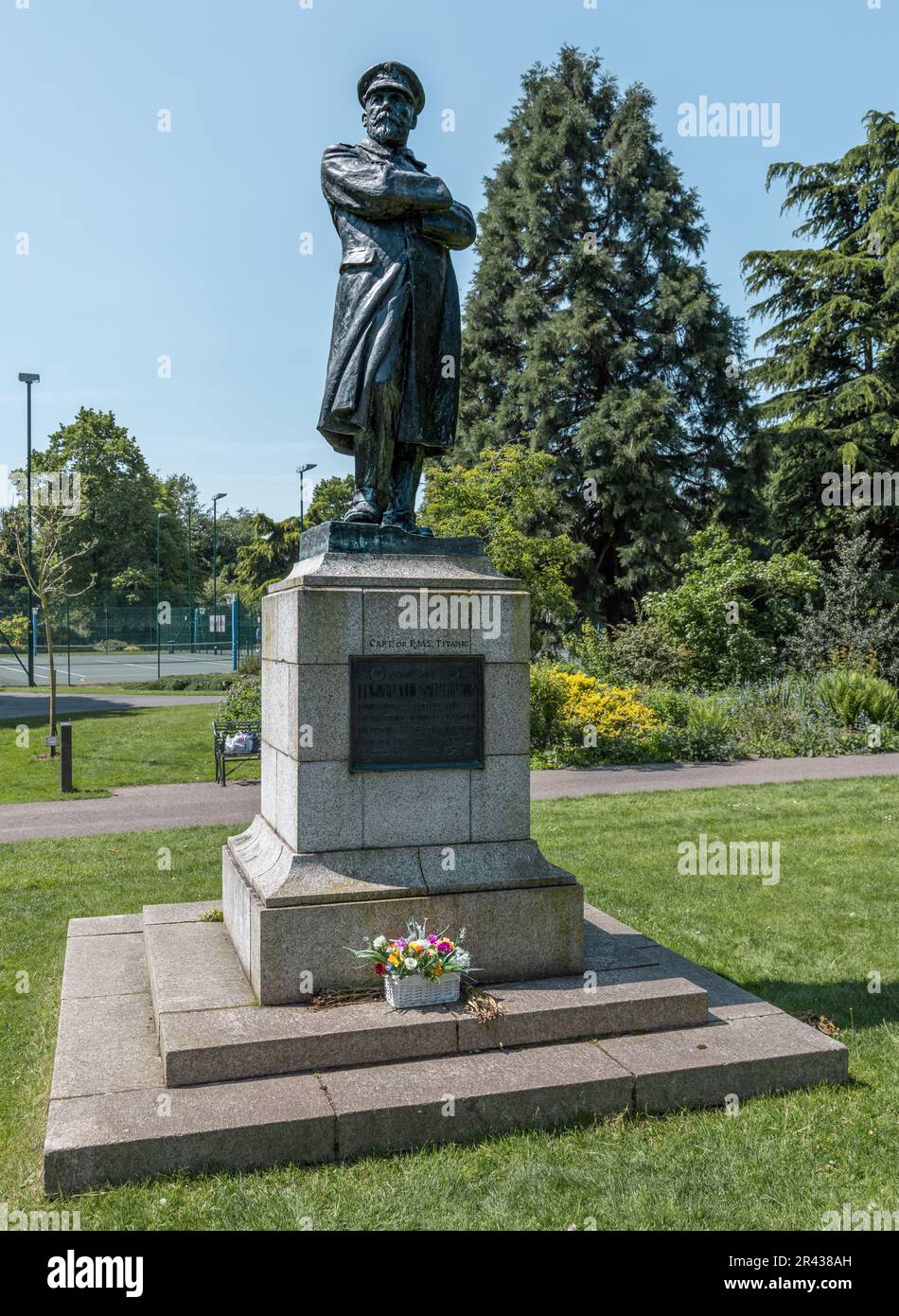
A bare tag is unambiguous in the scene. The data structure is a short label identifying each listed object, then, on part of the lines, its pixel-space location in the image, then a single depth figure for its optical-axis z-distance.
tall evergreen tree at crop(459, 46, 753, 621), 26.75
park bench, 14.45
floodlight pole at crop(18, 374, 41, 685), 29.48
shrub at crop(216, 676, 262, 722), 15.98
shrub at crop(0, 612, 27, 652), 32.25
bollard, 13.41
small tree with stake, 18.69
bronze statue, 5.77
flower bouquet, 4.98
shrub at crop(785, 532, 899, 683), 21.36
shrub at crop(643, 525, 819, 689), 21.53
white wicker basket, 5.03
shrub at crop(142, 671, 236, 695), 31.93
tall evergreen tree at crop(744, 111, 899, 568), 25.98
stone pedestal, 5.24
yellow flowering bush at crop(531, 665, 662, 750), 16.64
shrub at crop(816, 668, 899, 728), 18.36
